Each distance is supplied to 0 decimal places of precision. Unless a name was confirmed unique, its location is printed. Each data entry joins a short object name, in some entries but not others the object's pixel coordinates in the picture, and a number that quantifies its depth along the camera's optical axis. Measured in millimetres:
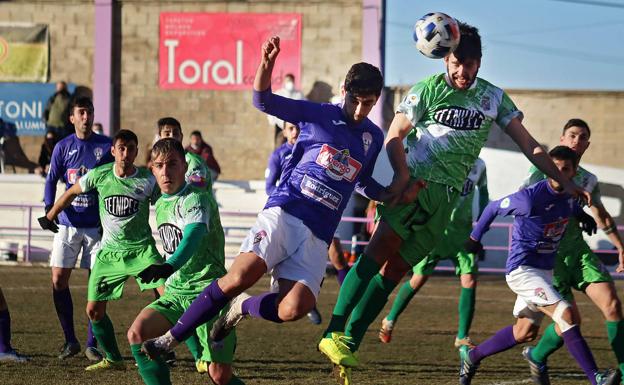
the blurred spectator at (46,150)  41344
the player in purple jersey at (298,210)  13617
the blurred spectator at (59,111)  44031
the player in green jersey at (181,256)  13922
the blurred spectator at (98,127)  40031
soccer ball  14609
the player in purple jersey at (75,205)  20156
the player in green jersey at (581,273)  16922
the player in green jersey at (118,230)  17125
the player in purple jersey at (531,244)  16728
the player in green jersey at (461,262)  22266
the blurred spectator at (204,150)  36806
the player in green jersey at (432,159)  15047
